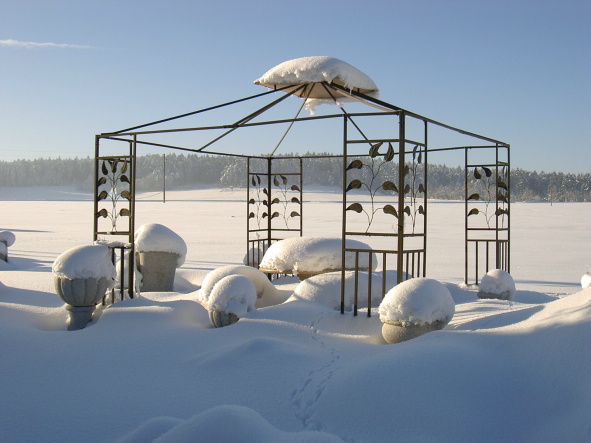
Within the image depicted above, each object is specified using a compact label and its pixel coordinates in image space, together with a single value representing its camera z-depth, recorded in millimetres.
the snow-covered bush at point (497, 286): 7715
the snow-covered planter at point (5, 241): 11888
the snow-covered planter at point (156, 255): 9141
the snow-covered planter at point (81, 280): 5770
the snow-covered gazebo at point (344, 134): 5879
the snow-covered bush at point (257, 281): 6883
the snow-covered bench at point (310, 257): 8398
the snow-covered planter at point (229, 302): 5641
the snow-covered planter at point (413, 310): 4906
